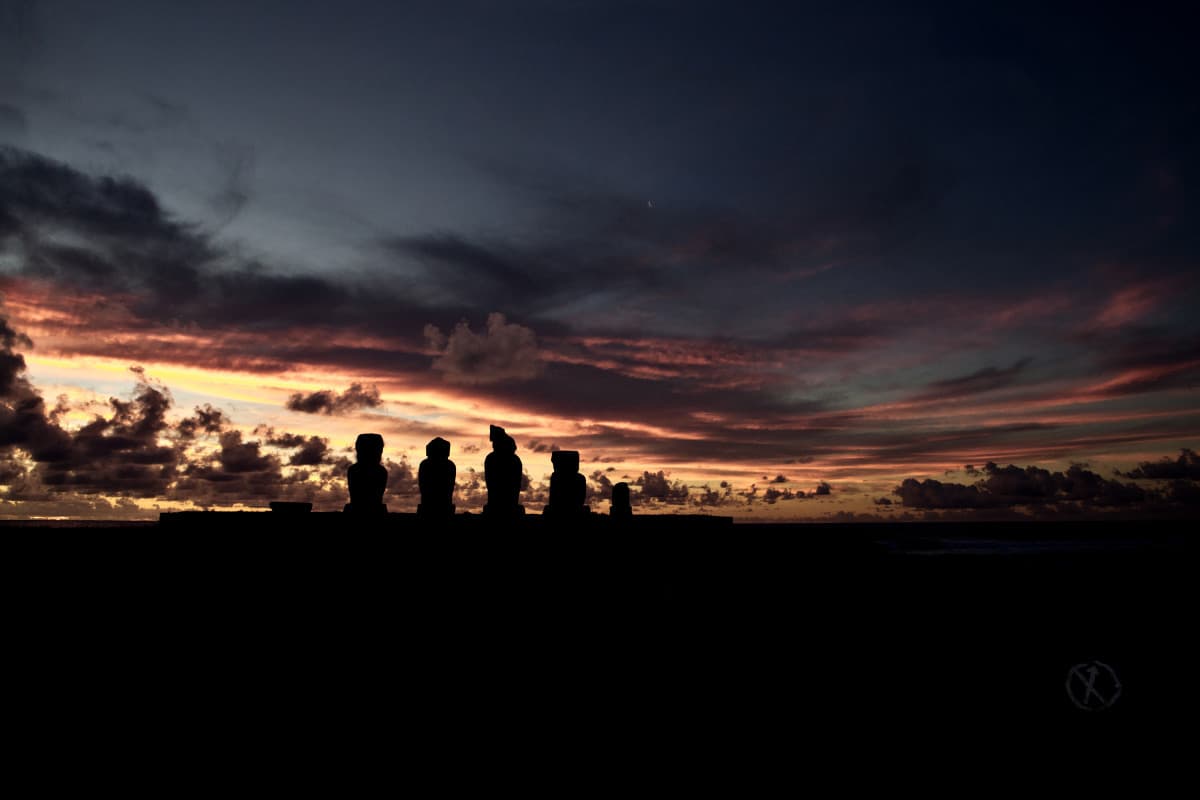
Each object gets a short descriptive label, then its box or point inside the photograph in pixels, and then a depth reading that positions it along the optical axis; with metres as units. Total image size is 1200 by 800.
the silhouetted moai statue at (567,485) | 22.55
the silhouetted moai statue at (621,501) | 33.03
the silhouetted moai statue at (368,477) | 21.58
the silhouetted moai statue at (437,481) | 21.64
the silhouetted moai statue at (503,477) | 22.02
